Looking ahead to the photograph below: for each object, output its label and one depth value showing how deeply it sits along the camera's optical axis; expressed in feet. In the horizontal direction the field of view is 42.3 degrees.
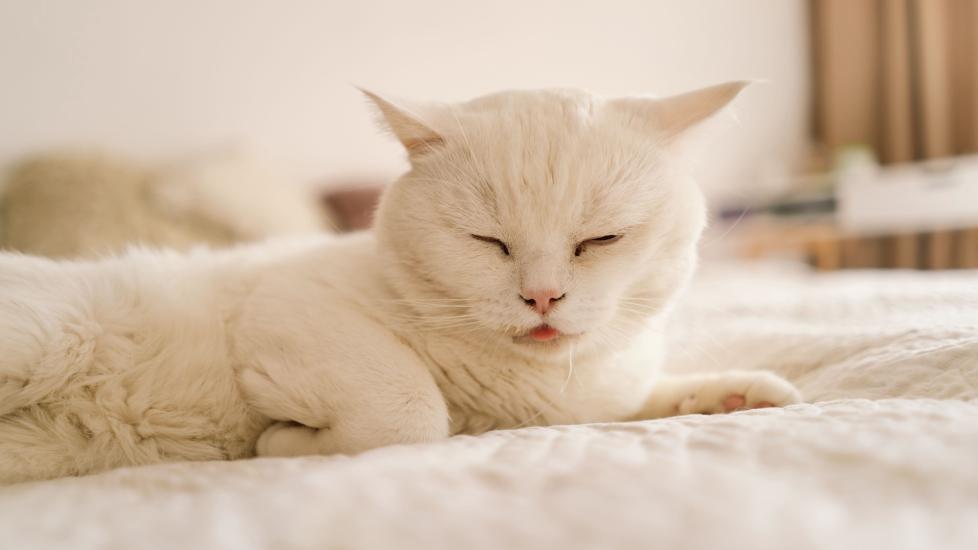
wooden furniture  5.58
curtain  5.57
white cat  1.57
